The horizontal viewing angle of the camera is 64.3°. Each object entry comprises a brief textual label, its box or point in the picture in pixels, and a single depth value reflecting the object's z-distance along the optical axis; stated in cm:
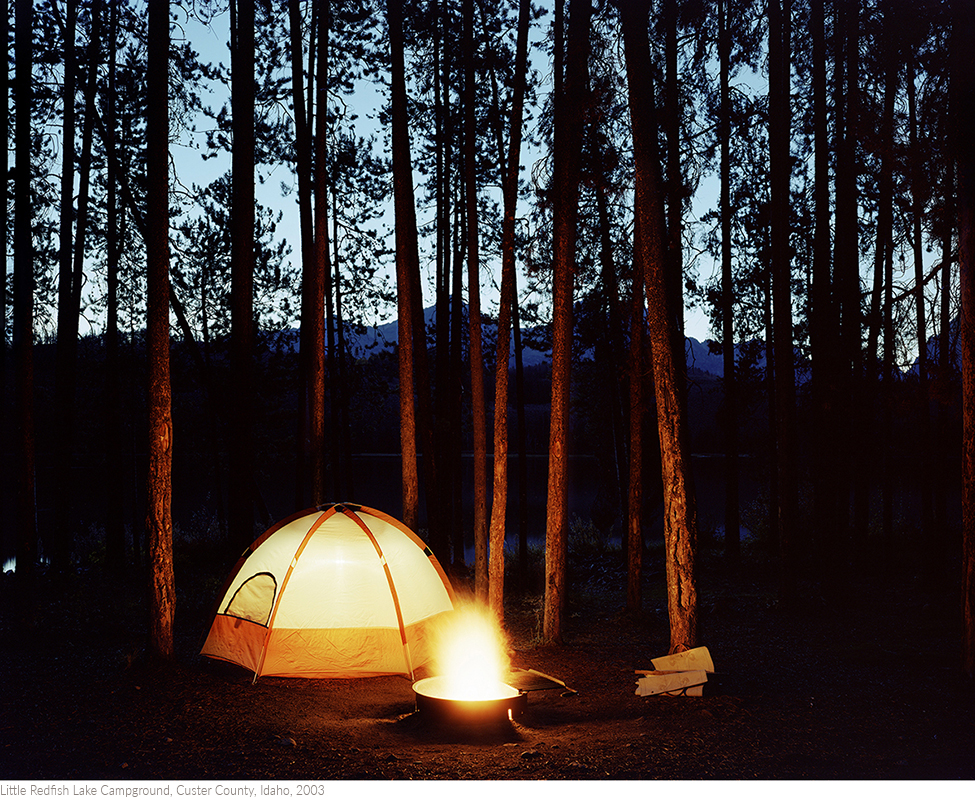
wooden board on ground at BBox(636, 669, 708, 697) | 691
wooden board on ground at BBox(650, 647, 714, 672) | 723
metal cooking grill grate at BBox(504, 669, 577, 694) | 747
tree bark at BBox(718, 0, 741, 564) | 1422
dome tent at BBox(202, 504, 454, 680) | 821
